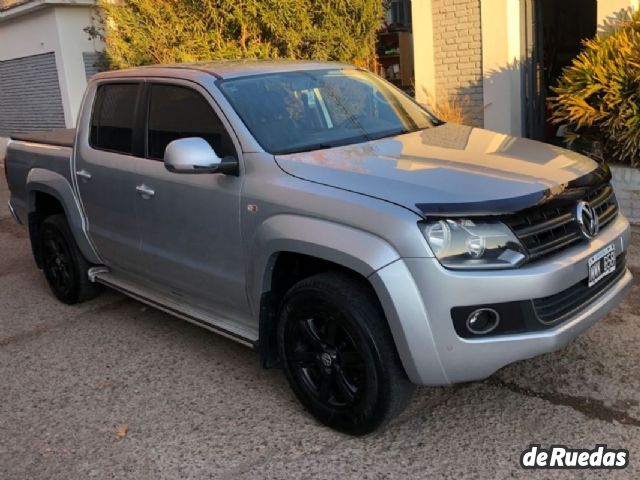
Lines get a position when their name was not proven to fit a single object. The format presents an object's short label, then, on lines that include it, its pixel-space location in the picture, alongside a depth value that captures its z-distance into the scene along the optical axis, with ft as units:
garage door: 49.29
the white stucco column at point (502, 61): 27.96
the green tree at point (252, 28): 29.30
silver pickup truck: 9.81
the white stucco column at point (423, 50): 30.68
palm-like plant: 21.04
